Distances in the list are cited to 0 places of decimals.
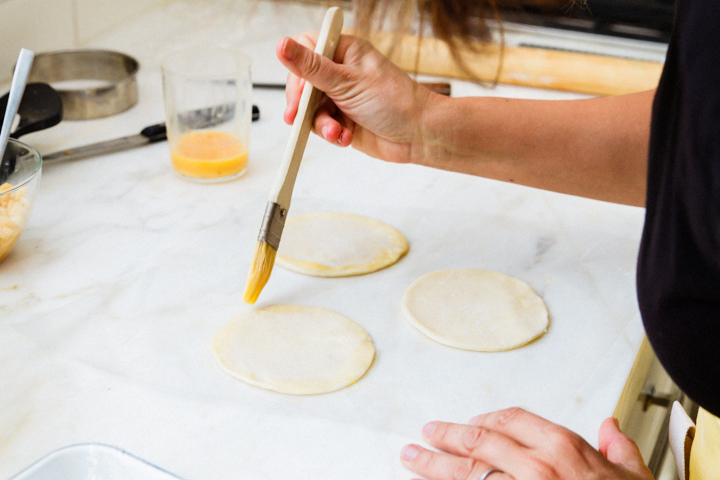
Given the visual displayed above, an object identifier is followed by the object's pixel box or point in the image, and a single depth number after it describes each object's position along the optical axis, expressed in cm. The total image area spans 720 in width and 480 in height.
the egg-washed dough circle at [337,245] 92
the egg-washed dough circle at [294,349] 73
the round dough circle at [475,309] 81
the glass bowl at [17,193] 83
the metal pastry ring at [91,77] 124
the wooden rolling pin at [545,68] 149
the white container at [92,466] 61
